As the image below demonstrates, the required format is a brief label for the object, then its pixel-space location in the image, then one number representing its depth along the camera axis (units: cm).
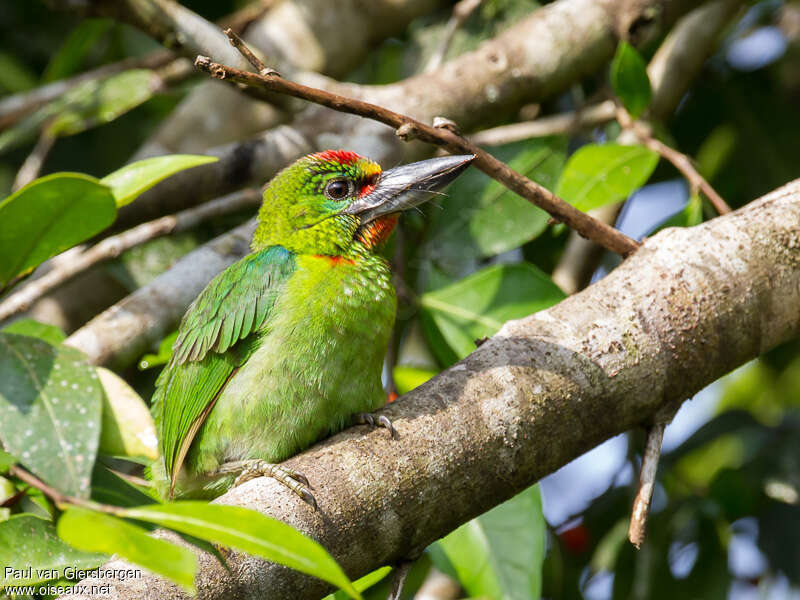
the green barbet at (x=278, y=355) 380
